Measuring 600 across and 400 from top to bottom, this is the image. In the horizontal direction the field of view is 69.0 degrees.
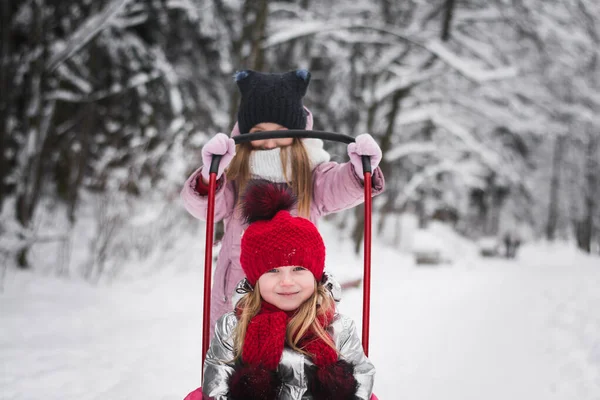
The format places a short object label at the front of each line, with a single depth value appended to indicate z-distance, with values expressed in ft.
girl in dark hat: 7.00
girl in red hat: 5.01
